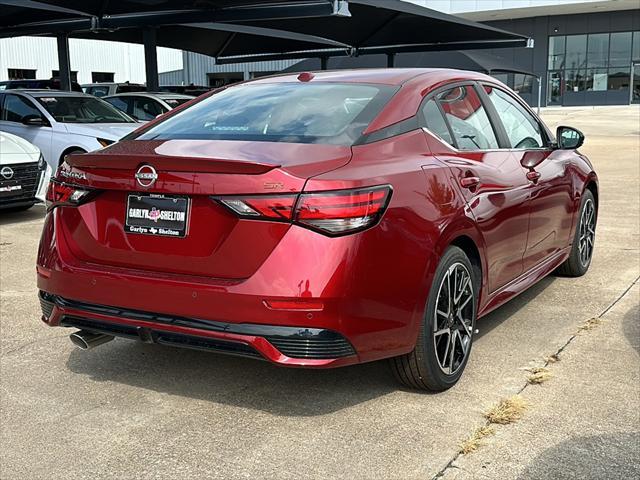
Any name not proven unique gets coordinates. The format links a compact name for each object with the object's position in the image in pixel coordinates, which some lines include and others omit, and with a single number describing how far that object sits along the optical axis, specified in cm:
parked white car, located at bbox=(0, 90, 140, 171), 1055
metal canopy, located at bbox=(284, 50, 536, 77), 2609
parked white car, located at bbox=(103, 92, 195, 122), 1431
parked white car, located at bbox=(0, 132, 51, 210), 827
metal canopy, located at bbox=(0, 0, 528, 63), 1406
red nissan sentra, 298
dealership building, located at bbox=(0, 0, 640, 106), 4619
